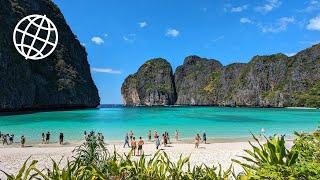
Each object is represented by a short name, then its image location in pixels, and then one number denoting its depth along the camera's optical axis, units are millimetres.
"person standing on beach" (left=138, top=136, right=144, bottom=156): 16171
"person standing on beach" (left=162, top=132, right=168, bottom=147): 20157
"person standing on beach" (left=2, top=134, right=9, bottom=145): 20648
